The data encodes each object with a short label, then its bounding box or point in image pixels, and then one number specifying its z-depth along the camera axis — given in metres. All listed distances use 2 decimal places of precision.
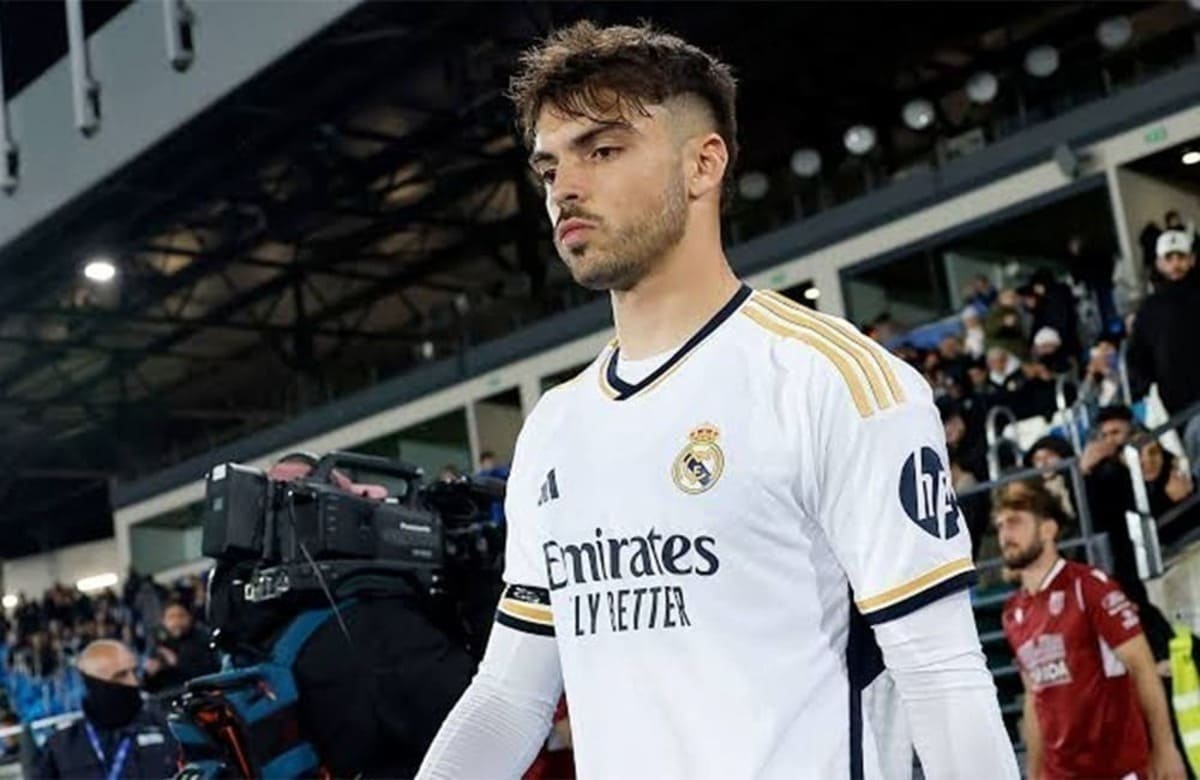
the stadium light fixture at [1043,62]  14.27
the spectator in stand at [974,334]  11.67
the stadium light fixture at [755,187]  16.94
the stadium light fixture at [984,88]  14.77
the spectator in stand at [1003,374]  10.20
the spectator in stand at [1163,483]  7.52
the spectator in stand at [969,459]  8.13
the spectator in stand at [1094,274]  12.59
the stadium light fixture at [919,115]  15.32
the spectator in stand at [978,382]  10.09
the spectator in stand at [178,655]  7.48
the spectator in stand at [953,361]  10.77
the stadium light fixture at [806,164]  16.47
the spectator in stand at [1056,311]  11.30
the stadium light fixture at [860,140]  15.52
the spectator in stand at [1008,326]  12.30
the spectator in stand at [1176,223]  10.54
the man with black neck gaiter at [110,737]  6.38
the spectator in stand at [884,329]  12.43
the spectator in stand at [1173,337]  7.85
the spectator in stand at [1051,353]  10.68
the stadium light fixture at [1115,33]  13.88
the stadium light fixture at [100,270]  19.53
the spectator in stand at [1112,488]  7.22
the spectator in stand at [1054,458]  7.71
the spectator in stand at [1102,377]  9.67
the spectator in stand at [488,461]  15.11
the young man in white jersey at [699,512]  1.59
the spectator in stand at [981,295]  13.01
